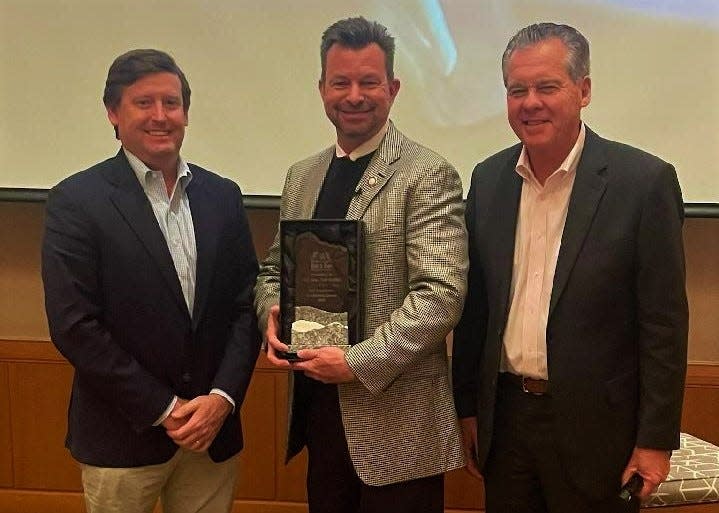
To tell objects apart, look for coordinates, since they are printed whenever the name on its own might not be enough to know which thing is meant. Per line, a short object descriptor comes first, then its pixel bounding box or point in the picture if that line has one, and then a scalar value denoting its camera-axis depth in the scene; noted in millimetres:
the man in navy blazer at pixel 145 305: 1601
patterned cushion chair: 1870
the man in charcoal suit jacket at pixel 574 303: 1460
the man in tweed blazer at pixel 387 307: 1514
